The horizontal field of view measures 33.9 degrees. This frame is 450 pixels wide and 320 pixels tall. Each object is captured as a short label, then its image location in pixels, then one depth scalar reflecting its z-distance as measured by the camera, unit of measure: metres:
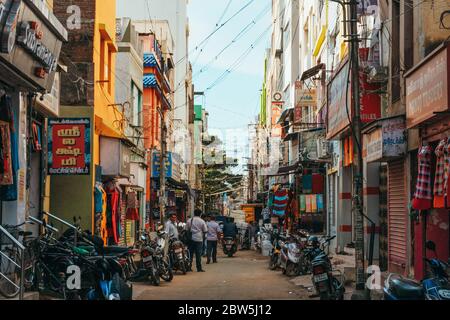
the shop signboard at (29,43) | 10.73
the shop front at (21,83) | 11.23
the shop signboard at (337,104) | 19.03
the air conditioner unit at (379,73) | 17.62
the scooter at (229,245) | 32.88
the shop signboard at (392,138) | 15.66
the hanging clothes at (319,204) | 29.83
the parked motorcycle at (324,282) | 13.55
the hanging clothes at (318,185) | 29.75
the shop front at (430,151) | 12.05
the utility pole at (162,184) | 24.61
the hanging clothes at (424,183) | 13.19
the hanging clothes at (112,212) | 22.55
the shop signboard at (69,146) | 18.55
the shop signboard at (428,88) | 11.77
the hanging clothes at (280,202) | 34.99
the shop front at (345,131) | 18.56
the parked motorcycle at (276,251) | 22.83
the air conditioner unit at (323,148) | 27.64
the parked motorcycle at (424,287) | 8.83
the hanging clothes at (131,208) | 27.39
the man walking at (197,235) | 22.90
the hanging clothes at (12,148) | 12.27
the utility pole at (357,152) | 13.80
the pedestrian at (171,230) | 22.05
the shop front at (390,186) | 15.77
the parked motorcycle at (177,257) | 21.48
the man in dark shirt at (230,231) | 33.10
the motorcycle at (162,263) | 18.31
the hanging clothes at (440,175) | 12.27
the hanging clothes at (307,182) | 29.83
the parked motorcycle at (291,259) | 20.67
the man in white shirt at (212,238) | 26.39
